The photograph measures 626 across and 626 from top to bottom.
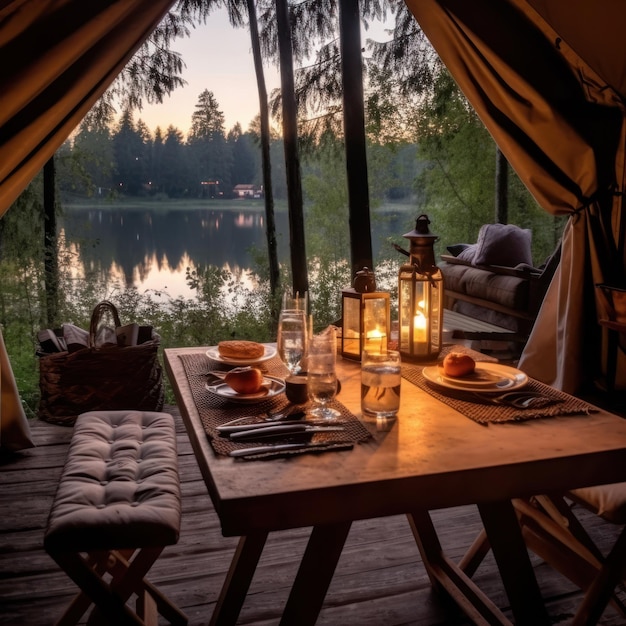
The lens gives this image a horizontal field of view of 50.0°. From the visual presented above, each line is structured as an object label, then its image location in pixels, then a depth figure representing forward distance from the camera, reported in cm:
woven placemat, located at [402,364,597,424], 149
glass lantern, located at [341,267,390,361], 189
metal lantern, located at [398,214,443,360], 185
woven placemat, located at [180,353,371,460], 133
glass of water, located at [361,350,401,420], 146
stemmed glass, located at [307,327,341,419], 150
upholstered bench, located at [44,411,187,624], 145
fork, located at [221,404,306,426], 147
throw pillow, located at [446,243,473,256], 620
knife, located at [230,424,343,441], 137
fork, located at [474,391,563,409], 157
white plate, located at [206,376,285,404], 160
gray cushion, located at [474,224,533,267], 538
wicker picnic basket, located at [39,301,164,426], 338
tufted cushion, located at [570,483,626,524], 162
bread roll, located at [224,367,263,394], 162
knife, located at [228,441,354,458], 129
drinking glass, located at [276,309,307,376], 173
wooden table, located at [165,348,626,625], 115
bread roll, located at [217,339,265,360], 197
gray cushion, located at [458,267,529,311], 487
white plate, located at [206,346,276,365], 194
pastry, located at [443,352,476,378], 173
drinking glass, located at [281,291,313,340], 204
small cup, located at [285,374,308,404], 158
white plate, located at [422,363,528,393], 166
